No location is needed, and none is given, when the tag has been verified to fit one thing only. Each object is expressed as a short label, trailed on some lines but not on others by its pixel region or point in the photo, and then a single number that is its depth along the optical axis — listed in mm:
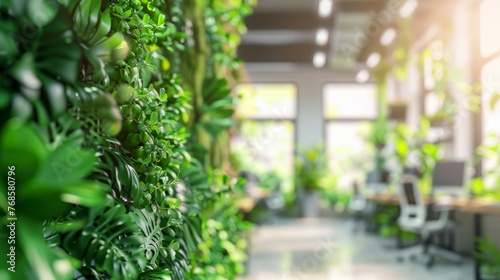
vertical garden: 705
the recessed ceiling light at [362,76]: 15034
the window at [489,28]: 7100
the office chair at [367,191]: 10094
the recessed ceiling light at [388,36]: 10953
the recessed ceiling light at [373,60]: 13266
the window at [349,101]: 15023
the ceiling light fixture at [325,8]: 9644
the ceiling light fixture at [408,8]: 8758
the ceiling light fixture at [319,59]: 13706
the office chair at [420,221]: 6625
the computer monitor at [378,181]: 10055
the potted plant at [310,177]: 13602
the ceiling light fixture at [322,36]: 11564
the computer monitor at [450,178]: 6962
